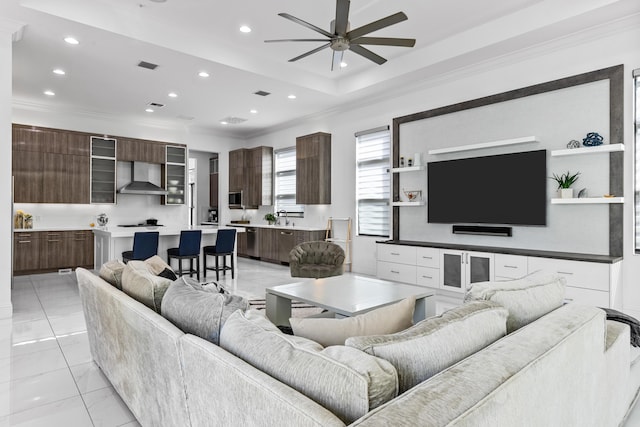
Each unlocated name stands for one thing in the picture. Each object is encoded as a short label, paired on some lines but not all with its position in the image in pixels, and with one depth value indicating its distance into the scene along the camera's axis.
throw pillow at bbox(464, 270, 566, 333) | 1.74
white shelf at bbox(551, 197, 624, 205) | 4.07
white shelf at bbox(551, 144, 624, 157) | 4.07
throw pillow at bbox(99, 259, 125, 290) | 2.56
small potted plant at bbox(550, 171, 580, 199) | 4.43
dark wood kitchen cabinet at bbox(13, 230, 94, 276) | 6.72
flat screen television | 4.77
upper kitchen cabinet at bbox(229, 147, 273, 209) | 9.47
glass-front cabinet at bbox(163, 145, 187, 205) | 8.84
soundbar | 5.10
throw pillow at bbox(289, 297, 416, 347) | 1.43
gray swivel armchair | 5.14
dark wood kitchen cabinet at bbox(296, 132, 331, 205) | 7.77
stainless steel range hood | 8.04
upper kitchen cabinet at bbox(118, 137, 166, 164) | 8.19
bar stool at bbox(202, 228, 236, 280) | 6.45
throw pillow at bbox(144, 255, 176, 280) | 2.98
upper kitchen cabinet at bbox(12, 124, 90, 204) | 7.00
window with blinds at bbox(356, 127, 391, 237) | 6.87
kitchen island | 5.83
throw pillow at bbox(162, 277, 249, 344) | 1.58
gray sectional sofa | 0.91
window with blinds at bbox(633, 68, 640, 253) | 4.09
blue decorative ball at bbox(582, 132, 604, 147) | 4.24
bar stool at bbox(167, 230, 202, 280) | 6.04
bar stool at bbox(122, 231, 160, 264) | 5.58
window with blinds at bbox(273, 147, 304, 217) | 8.95
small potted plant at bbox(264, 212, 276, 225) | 9.18
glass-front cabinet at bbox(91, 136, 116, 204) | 7.86
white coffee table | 2.99
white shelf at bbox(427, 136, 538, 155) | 4.78
